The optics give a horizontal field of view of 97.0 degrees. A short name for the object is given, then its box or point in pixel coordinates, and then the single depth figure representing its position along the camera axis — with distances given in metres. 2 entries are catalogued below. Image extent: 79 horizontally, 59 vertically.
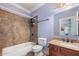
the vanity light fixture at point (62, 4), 1.89
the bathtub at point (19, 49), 1.86
